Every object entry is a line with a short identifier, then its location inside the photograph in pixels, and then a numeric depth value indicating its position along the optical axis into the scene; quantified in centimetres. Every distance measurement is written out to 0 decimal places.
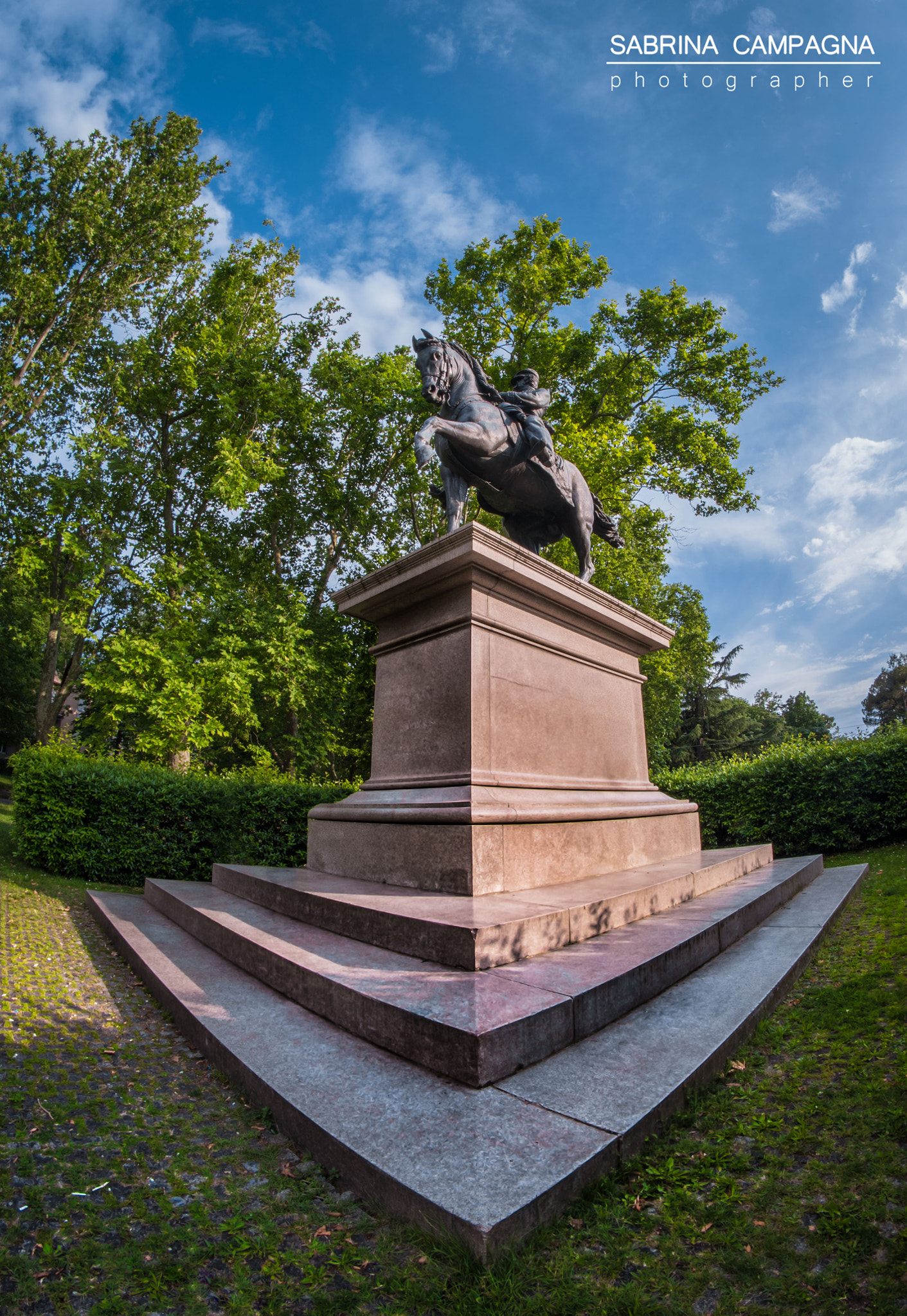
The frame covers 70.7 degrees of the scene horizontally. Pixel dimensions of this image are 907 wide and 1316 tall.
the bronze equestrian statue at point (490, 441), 634
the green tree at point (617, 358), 1978
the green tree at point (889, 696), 5731
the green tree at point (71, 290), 1808
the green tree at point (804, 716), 5819
